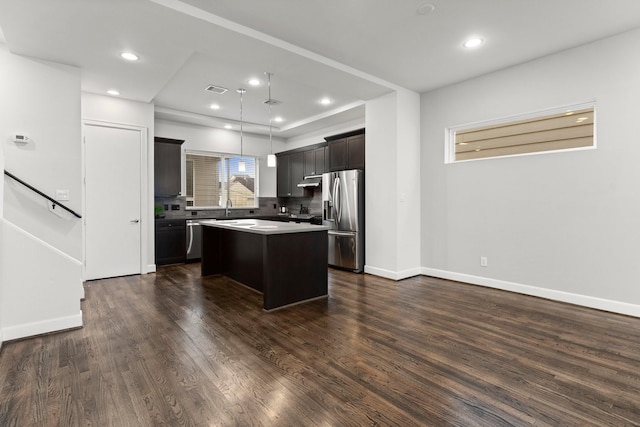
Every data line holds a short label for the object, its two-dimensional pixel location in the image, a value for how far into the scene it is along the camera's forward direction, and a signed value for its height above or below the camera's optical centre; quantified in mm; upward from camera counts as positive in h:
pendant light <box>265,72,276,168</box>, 4367 +664
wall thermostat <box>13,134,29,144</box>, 3512 +768
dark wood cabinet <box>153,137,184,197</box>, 6031 +804
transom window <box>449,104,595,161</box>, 3683 +952
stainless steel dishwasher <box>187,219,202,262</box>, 6207 -613
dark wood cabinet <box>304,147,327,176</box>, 6680 +1012
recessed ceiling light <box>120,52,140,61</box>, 3550 +1707
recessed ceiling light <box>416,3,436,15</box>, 2825 +1786
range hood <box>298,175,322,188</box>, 6834 +605
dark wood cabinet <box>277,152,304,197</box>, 7336 +824
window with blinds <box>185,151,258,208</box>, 7016 +644
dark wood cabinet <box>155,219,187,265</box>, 5902 -597
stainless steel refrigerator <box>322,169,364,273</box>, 5371 -155
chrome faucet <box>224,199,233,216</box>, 7336 +15
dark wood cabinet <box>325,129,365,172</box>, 5593 +1053
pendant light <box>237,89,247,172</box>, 5012 +1849
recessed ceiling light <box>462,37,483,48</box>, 3426 +1805
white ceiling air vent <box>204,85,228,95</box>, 4887 +1846
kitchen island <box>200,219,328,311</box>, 3562 -632
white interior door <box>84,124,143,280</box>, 4859 +116
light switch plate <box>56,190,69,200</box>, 3742 +163
